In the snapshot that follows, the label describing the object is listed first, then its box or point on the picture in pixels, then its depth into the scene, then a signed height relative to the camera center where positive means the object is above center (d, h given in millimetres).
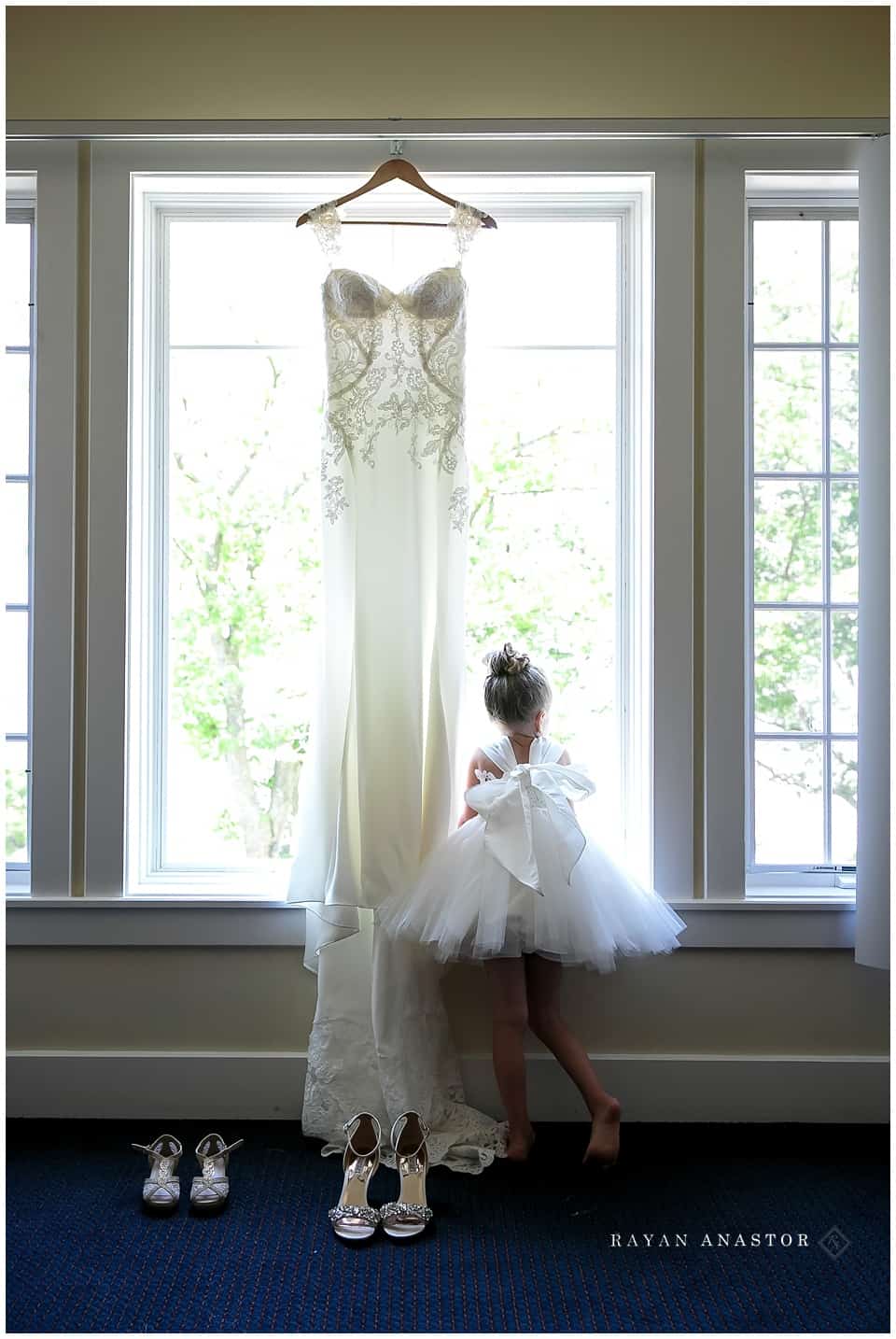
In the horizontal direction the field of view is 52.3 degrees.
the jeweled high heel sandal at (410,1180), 1825 -1070
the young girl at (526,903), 1998 -530
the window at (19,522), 2471 +390
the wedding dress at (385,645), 2174 +50
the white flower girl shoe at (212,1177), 1911 -1101
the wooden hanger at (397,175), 2219 +1197
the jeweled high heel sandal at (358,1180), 1825 -1070
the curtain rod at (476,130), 2316 +1366
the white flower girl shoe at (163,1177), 1910 -1103
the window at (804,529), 2496 +378
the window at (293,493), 2527 +481
